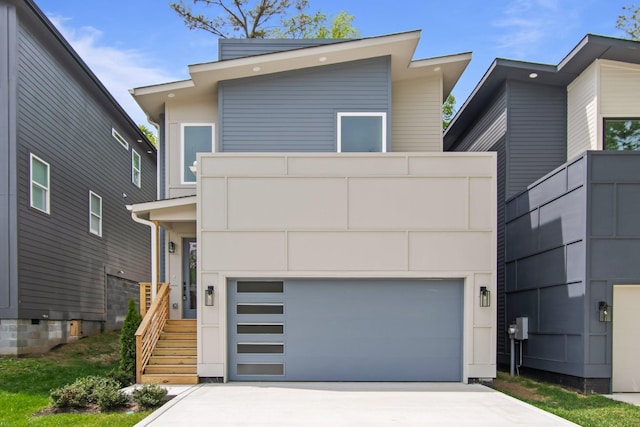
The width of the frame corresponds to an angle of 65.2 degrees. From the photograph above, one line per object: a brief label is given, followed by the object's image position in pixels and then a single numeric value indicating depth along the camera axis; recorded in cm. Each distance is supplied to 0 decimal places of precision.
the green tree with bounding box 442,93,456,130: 2677
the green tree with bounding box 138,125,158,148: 3224
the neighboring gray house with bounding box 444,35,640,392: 861
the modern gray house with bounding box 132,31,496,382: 904
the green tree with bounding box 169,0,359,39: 2153
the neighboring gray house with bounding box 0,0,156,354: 1043
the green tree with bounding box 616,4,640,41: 2216
